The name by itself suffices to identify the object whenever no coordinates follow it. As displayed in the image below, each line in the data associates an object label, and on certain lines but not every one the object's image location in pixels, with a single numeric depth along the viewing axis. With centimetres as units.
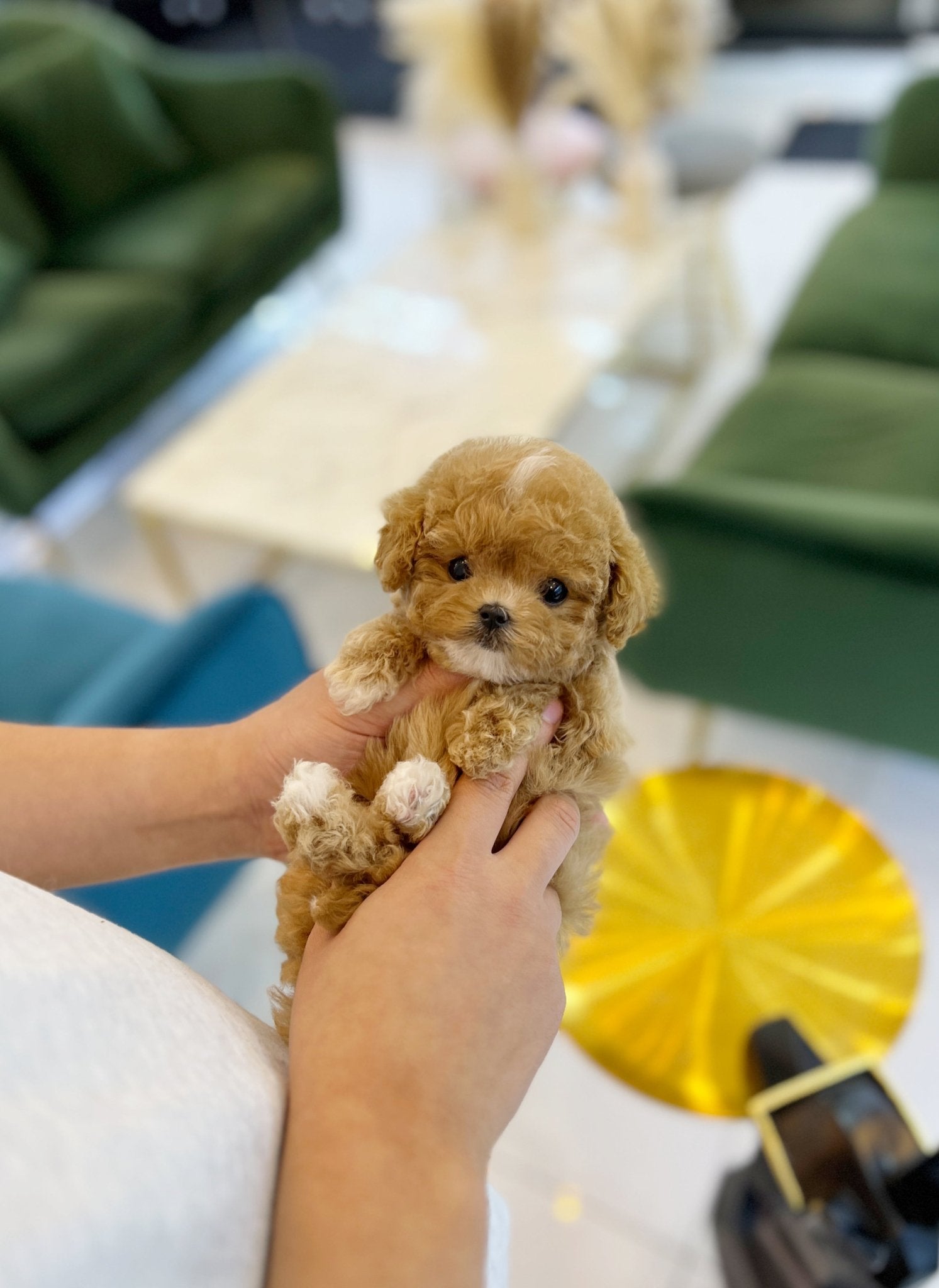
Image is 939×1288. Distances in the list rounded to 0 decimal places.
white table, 185
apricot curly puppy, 61
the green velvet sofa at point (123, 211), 242
